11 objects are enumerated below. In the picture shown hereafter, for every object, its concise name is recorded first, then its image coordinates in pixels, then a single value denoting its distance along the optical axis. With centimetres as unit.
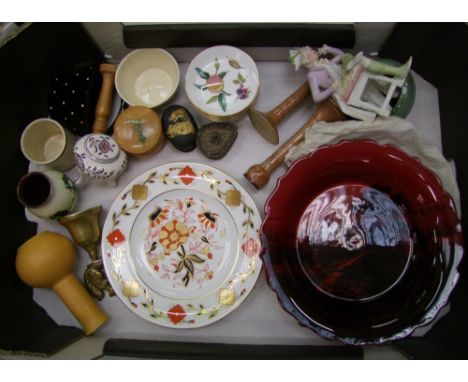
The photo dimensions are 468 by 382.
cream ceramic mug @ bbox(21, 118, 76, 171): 89
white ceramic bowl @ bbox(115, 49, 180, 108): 93
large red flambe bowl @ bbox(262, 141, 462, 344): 71
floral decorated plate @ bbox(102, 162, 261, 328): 84
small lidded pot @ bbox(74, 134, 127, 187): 83
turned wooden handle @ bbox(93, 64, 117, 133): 92
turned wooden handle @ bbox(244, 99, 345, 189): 88
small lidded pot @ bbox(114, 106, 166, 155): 88
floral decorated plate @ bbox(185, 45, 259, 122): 94
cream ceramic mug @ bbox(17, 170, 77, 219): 83
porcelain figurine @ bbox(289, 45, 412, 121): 81
